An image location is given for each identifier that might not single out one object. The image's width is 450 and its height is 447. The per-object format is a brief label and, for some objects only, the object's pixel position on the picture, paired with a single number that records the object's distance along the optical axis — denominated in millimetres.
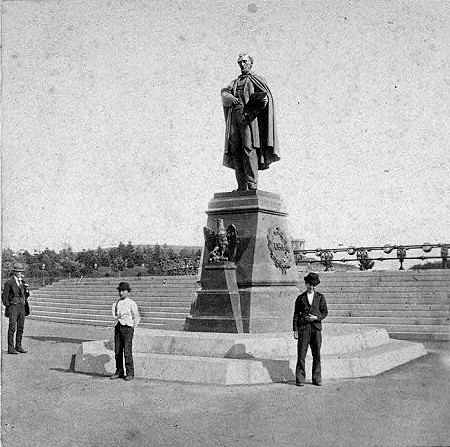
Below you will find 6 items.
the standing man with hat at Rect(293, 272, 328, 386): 8266
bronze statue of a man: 11492
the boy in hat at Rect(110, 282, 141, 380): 8914
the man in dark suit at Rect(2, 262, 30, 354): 13227
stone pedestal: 10625
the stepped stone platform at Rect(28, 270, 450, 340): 16156
